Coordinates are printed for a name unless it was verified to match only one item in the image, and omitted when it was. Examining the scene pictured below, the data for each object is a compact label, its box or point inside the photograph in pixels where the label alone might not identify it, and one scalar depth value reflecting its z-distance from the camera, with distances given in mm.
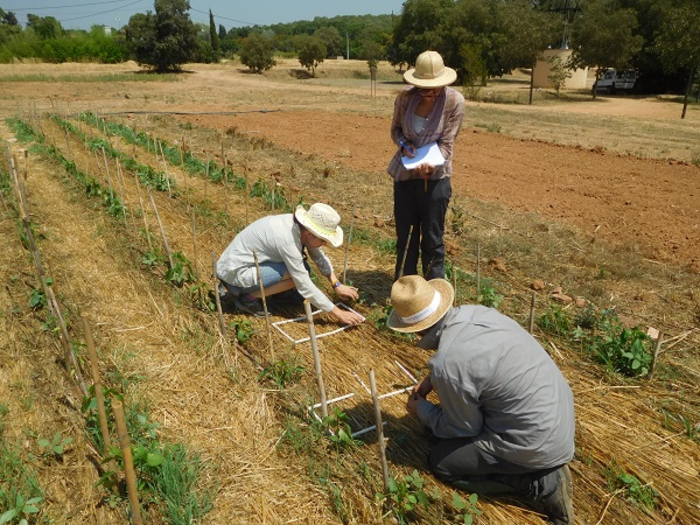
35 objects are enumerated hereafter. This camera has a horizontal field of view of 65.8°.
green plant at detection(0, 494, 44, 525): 2221
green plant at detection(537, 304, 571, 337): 3830
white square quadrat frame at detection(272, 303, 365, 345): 3750
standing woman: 3662
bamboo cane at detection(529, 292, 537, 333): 3406
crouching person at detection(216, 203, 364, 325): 3484
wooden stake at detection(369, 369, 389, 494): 2252
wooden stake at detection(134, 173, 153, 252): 4917
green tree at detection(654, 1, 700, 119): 19906
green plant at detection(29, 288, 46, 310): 4043
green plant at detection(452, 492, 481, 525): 2281
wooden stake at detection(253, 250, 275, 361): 3311
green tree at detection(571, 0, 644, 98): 25703
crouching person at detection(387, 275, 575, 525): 2254
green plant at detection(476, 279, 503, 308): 4062
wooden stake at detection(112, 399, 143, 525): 2035
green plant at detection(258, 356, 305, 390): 3303
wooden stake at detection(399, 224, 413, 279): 4242
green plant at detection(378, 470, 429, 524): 2344
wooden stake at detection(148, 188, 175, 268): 4254
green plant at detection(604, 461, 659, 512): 2475
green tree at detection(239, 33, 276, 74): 43406
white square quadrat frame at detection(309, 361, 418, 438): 2931
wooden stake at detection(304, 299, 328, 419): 2711
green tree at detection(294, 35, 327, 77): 43906
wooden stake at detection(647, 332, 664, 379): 3136
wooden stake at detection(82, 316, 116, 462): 2268
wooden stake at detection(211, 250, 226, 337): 3513
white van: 31234
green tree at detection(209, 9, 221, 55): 57488
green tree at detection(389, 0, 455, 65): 37812
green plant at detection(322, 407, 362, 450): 2721
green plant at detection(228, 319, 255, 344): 3641
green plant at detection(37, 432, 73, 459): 2691
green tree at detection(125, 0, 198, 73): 39188
